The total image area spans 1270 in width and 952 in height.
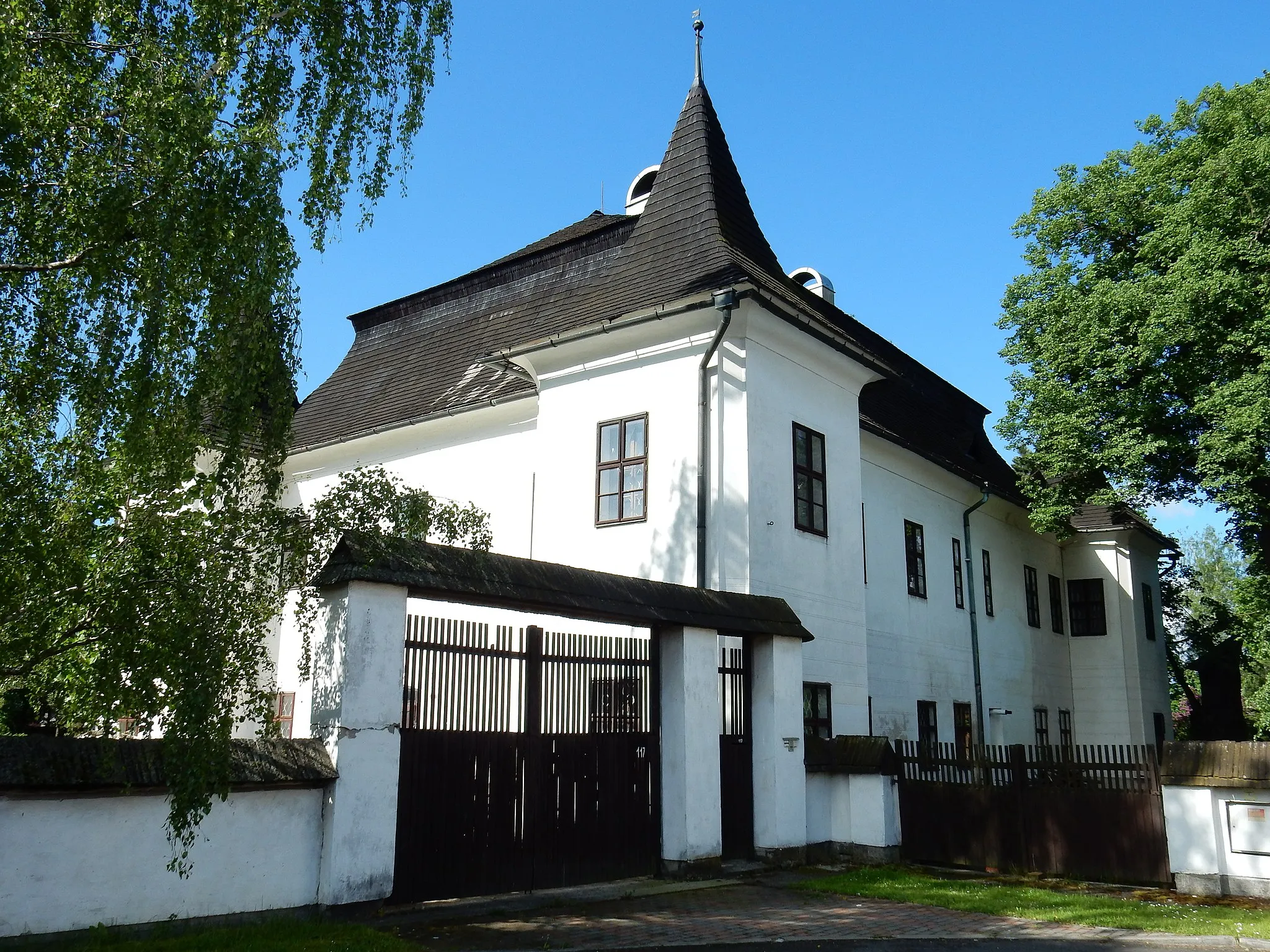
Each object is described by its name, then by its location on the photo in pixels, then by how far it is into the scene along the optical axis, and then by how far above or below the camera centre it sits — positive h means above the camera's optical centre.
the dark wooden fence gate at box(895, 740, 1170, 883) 11.67 -0.94
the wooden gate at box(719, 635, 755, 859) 11.69 -0.38
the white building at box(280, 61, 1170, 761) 14.60 +4.49
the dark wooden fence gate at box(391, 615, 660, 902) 8.56 -0.30
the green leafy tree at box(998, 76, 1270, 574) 19.95 +7.59
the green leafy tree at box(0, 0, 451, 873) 6.34 +2.14
